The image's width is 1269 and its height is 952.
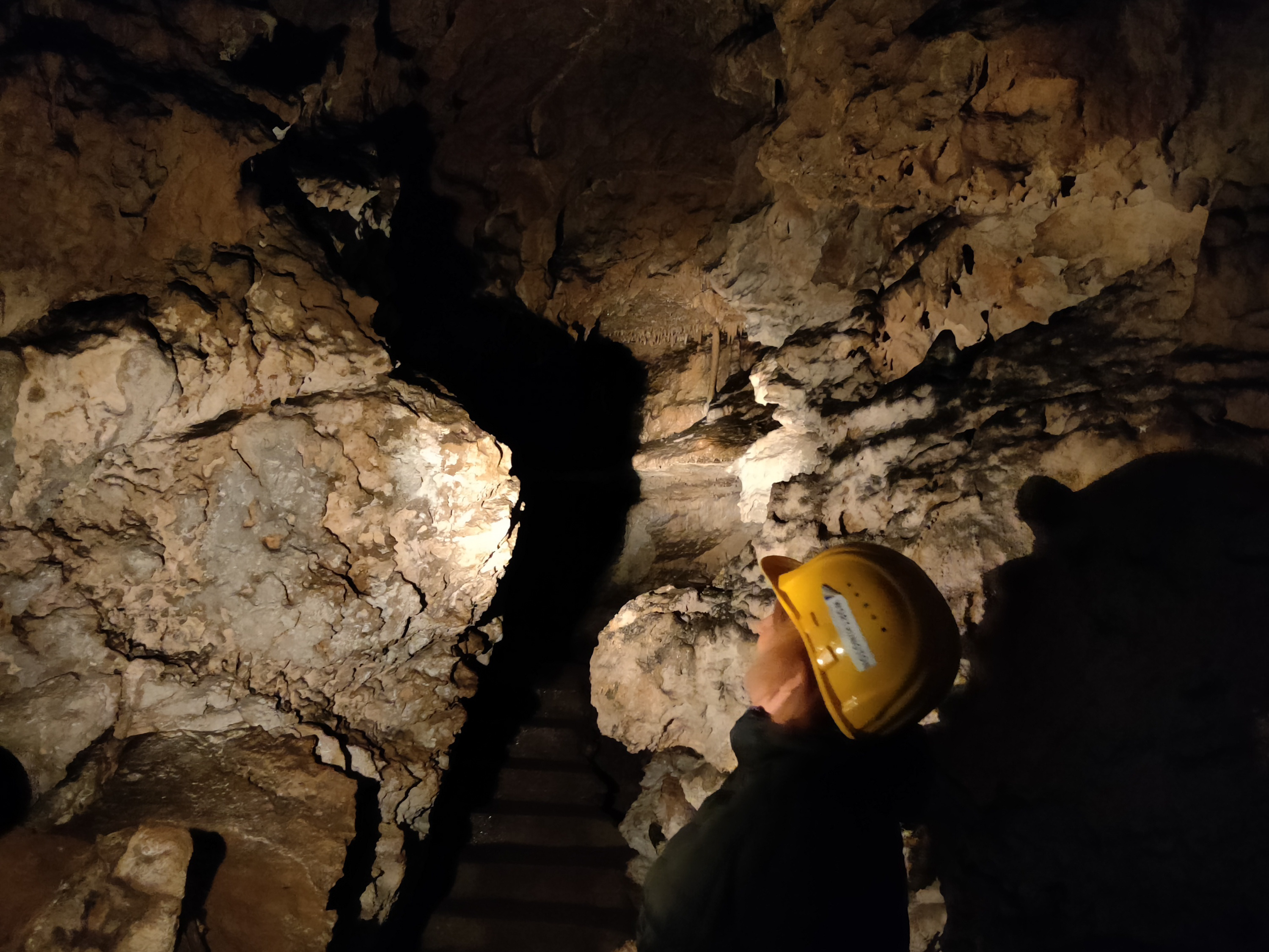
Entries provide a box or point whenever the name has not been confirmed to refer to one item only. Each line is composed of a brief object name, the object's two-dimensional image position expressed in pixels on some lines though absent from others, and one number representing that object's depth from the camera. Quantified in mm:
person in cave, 1338
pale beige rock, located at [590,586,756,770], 2430
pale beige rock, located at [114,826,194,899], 2016
